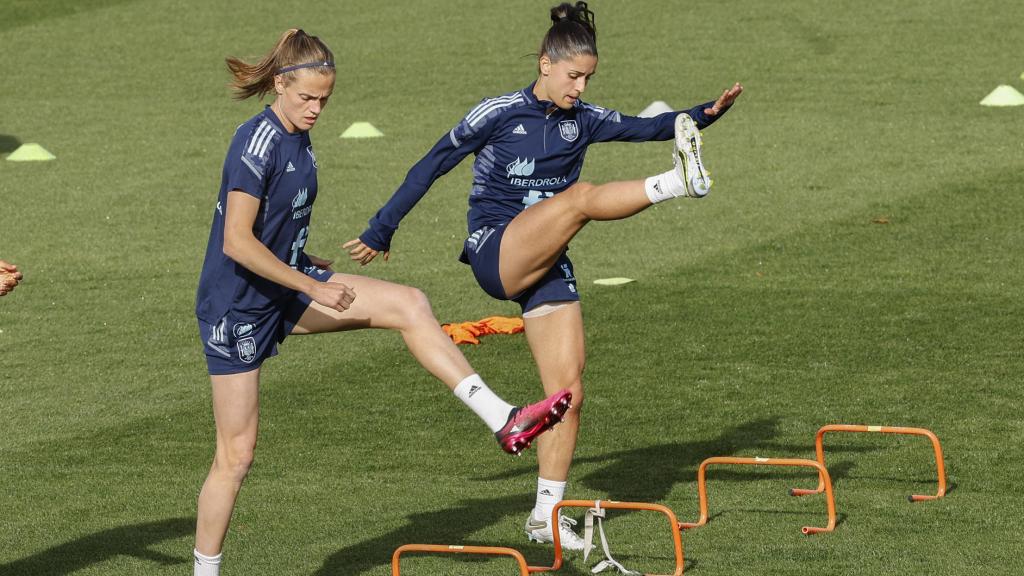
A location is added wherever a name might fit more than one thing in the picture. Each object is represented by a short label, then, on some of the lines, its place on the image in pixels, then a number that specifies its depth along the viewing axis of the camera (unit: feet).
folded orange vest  82.07
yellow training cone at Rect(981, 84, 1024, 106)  129.08
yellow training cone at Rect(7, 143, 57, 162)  128.06
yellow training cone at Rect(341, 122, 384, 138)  131.44
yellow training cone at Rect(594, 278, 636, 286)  92.73
